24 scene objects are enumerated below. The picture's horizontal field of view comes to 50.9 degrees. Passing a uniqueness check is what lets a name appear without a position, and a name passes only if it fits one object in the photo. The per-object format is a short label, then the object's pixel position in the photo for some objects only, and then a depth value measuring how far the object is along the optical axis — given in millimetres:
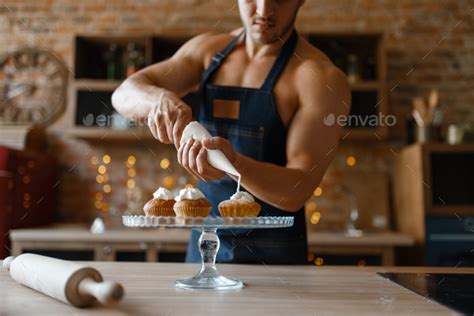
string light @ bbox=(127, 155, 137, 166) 3355
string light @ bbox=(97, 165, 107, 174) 3363
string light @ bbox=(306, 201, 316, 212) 3246
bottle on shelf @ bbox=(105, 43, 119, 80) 3252
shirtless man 1306
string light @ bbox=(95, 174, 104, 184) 3357
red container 2682
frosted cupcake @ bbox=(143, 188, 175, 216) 1177
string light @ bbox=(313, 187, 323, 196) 3260
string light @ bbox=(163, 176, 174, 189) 3297
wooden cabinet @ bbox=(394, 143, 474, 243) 2727
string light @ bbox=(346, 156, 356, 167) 3275
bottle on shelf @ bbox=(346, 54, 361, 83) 3113
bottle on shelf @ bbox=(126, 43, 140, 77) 3230
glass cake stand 856
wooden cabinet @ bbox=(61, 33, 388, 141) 2996
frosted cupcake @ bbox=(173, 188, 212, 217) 1114
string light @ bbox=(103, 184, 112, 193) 3350
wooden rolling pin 619
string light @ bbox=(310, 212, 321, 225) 3232
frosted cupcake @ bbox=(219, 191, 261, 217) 1103
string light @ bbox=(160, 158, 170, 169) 3332
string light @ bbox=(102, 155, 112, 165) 3359
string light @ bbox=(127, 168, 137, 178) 3352
